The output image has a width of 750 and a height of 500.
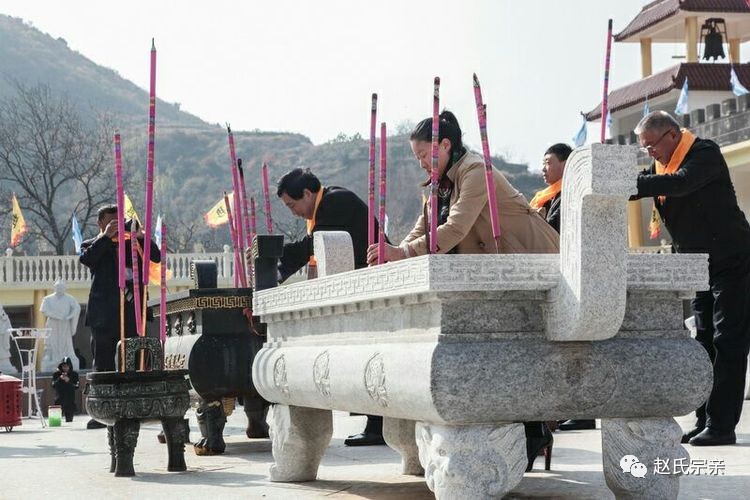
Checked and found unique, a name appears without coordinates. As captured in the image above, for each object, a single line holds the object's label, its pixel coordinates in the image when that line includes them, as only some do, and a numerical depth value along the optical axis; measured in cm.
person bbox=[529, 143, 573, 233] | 732
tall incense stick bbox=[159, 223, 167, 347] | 715
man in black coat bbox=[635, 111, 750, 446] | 647
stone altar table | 409
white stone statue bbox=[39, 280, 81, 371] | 2689
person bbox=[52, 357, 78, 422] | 1583
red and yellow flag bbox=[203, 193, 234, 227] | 2917
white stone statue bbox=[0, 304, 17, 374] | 1767
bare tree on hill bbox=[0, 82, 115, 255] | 4984
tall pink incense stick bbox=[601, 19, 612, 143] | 540
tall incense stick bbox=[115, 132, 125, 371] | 687
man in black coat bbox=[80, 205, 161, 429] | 1022
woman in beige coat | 506
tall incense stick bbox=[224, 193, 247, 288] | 871
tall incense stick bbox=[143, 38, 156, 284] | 675
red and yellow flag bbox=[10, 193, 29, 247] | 3972
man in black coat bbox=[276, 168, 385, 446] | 780
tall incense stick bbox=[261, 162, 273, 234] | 800
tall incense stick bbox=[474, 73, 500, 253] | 484
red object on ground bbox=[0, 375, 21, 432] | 1220
